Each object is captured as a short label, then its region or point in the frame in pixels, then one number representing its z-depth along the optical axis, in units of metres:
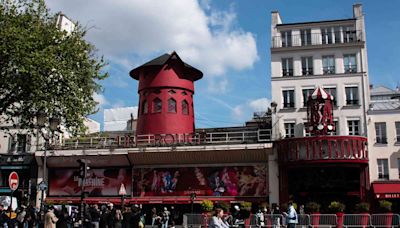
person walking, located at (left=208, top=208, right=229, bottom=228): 12.96
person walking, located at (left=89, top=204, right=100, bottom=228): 24.09
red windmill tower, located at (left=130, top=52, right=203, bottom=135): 39.19
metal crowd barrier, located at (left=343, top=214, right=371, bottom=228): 25.46
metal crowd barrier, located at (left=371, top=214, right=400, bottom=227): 24.81
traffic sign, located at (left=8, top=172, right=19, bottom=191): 14.58
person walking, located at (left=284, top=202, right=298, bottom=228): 20.06
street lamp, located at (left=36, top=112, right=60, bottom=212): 19.28
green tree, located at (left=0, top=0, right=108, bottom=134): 21.55
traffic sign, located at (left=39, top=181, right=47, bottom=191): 19.50
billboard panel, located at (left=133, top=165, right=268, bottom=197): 34.81
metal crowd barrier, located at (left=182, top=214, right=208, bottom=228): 28.67
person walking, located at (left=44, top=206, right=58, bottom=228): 16.22
